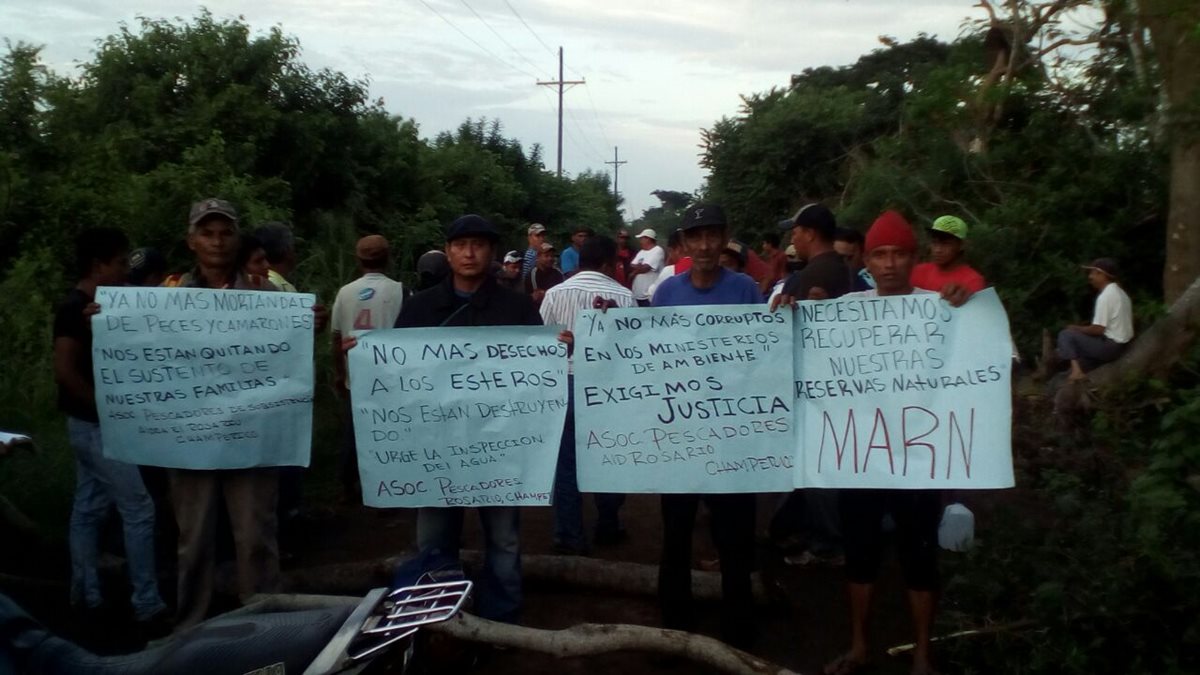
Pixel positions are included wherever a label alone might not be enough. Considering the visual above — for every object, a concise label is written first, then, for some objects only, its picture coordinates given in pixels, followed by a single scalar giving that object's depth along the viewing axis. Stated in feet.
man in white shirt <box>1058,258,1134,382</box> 35.09
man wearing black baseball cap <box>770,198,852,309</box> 18.84
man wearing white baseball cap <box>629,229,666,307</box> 41.57
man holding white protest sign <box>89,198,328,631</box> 16.33
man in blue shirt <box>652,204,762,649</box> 16.01
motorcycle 10.15
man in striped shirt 21.01
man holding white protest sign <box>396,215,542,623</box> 15.89
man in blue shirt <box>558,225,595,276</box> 50.30
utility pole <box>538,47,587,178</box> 173.99
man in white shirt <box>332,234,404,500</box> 22.76
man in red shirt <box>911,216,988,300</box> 16.44
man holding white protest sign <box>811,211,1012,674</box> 14.62
